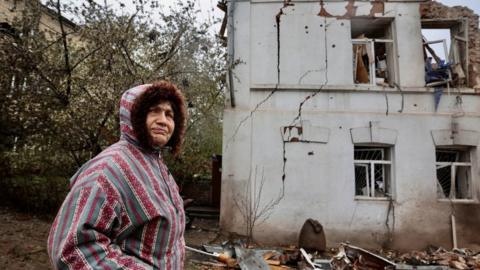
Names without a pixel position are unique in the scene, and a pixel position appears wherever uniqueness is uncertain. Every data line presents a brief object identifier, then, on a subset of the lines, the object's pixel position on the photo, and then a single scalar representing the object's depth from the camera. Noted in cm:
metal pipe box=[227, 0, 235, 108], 769
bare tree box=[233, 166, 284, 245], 742
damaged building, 748
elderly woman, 117
